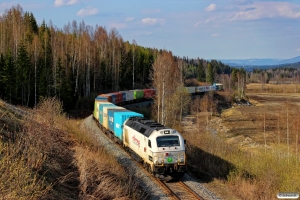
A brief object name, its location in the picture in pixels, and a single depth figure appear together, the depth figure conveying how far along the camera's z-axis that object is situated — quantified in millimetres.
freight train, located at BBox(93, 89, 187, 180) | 17375
